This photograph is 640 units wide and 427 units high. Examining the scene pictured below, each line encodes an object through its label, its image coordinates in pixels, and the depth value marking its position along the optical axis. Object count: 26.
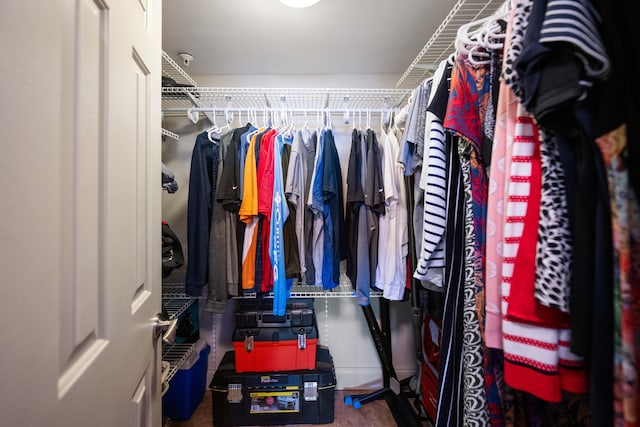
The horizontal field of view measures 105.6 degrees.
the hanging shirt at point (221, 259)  1.26
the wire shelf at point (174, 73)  1.28
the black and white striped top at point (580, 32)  0.36
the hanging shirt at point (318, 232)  1.29
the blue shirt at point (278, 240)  1.22
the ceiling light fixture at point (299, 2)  1.05
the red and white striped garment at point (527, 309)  0.44
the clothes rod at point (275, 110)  1.41
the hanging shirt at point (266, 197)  1.23
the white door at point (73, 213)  0.28
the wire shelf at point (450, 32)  0.91
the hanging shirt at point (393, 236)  1.22
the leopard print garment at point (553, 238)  0.42
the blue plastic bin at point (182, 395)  1.41
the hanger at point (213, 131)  1.40
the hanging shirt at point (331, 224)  1.28
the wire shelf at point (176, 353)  1.31
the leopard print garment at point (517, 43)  0.47
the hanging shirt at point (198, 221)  1.28
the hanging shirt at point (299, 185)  1.27
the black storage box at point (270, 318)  1.48
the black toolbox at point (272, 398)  1.37
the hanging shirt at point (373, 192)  1.24
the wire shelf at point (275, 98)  1.42
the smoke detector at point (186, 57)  1.51
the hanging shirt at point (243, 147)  1.26
